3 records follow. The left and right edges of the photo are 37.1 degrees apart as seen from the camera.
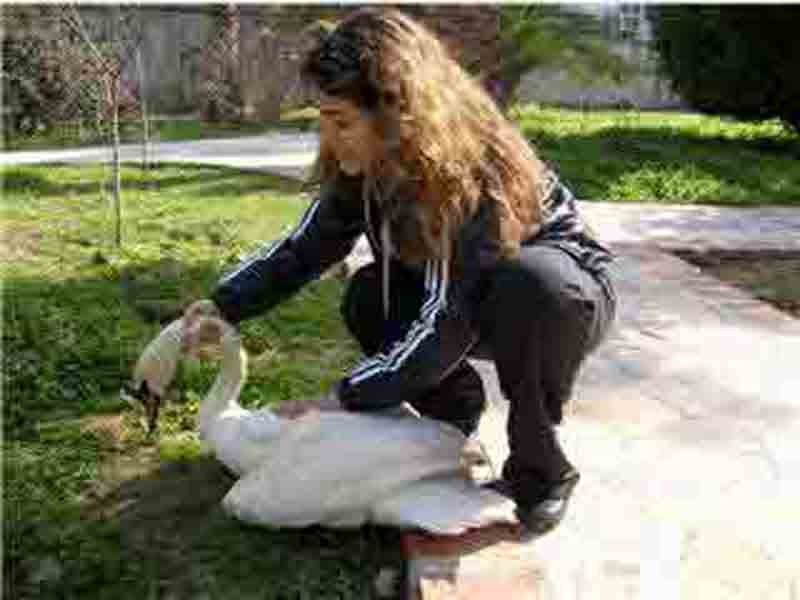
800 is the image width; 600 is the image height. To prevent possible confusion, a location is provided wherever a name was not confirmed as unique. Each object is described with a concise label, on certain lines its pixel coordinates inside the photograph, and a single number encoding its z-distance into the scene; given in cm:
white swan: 238
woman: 223
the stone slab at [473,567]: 221
